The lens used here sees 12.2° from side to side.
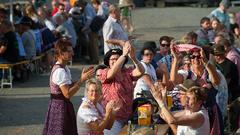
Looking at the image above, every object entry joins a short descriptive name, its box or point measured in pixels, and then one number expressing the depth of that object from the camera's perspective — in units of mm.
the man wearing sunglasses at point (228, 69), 16635
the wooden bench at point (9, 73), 23414
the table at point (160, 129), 13022
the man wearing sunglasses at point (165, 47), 18154
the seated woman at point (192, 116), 11190
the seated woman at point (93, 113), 11611
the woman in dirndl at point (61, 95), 12831
